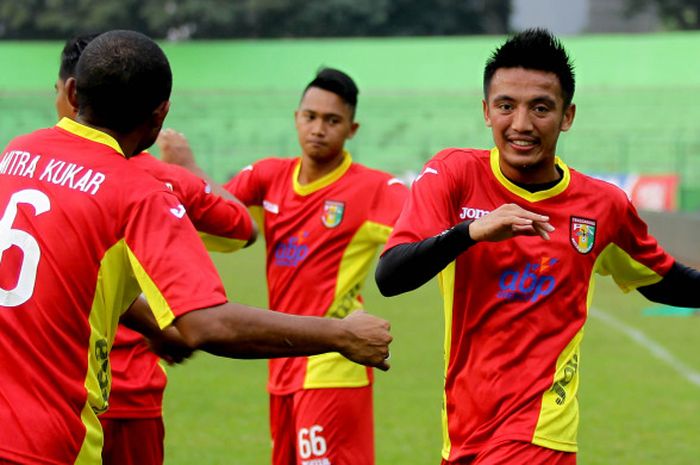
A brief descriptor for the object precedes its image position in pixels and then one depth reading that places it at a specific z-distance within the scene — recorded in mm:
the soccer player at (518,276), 10852
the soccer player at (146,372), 12555
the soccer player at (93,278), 8523
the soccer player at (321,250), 15016
